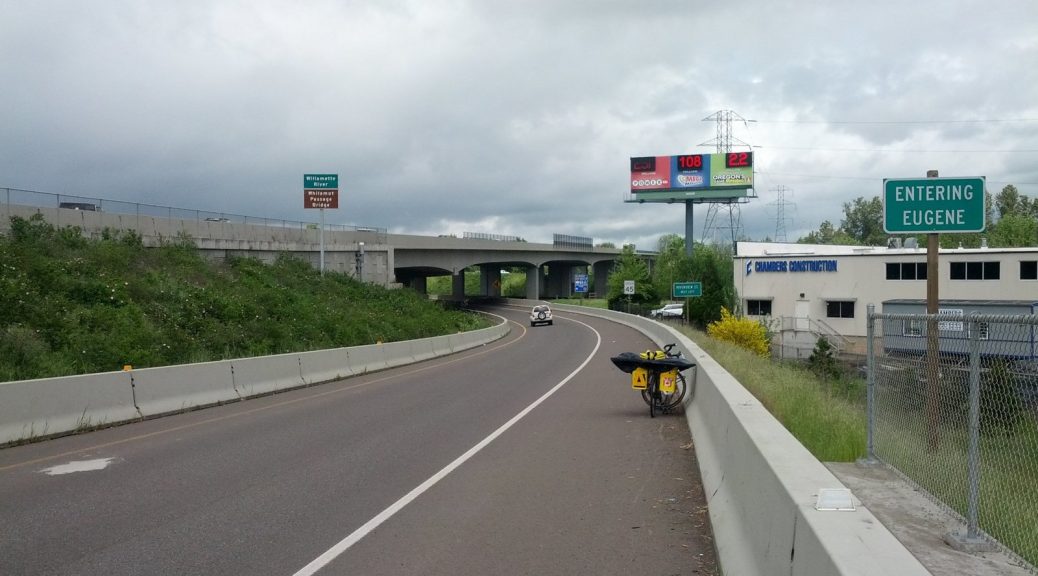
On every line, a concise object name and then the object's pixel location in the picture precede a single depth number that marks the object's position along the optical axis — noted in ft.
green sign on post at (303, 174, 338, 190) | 133.69
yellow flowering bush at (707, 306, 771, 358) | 141.94
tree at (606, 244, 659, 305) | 342.85
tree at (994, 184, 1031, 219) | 397.66
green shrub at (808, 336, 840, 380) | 65.24
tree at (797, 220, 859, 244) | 499.67
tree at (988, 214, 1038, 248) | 311.68
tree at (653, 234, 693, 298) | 267.59
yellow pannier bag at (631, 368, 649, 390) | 46.50
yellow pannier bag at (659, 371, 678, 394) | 46.47
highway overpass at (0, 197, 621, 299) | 108.47
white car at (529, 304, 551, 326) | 205.36
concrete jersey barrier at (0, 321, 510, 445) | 39.96
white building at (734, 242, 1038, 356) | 177.47
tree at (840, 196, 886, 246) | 479.41
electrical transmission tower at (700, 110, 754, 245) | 317.87
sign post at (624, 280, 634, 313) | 219.69
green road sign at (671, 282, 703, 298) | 172.50
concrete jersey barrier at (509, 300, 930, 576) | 11.23
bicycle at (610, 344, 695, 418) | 45.70
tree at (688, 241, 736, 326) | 251.19
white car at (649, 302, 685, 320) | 238.19
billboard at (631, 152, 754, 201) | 305.94
